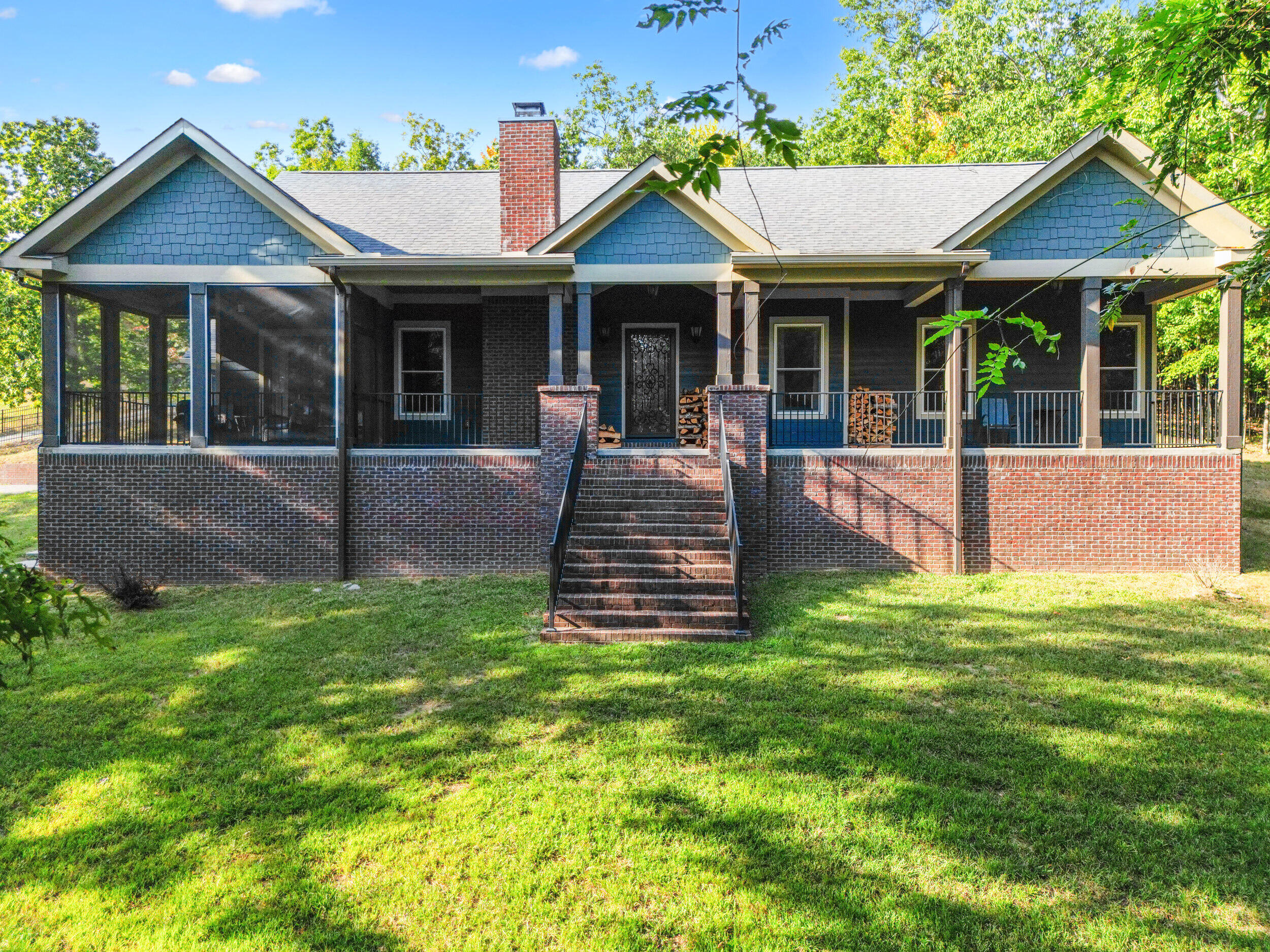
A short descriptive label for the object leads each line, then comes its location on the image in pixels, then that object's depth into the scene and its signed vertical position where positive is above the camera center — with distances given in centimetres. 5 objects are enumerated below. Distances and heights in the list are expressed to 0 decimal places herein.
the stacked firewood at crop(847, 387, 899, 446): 1232 +77
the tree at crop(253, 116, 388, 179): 3144 +1342
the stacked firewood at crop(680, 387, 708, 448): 1251 +83
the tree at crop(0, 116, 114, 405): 2439 +998
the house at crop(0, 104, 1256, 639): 1003 +43
